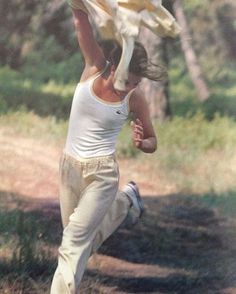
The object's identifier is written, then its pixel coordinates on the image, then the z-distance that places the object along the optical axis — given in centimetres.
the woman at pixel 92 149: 1064
